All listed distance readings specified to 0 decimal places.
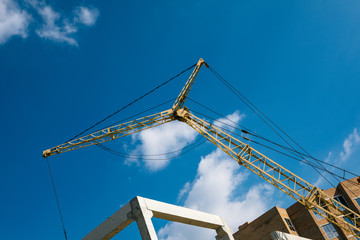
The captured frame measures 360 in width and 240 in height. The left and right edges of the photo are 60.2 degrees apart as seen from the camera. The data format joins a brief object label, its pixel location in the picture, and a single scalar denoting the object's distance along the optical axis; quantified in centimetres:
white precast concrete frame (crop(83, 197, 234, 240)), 1177
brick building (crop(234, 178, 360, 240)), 3628
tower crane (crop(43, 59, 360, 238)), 2942
